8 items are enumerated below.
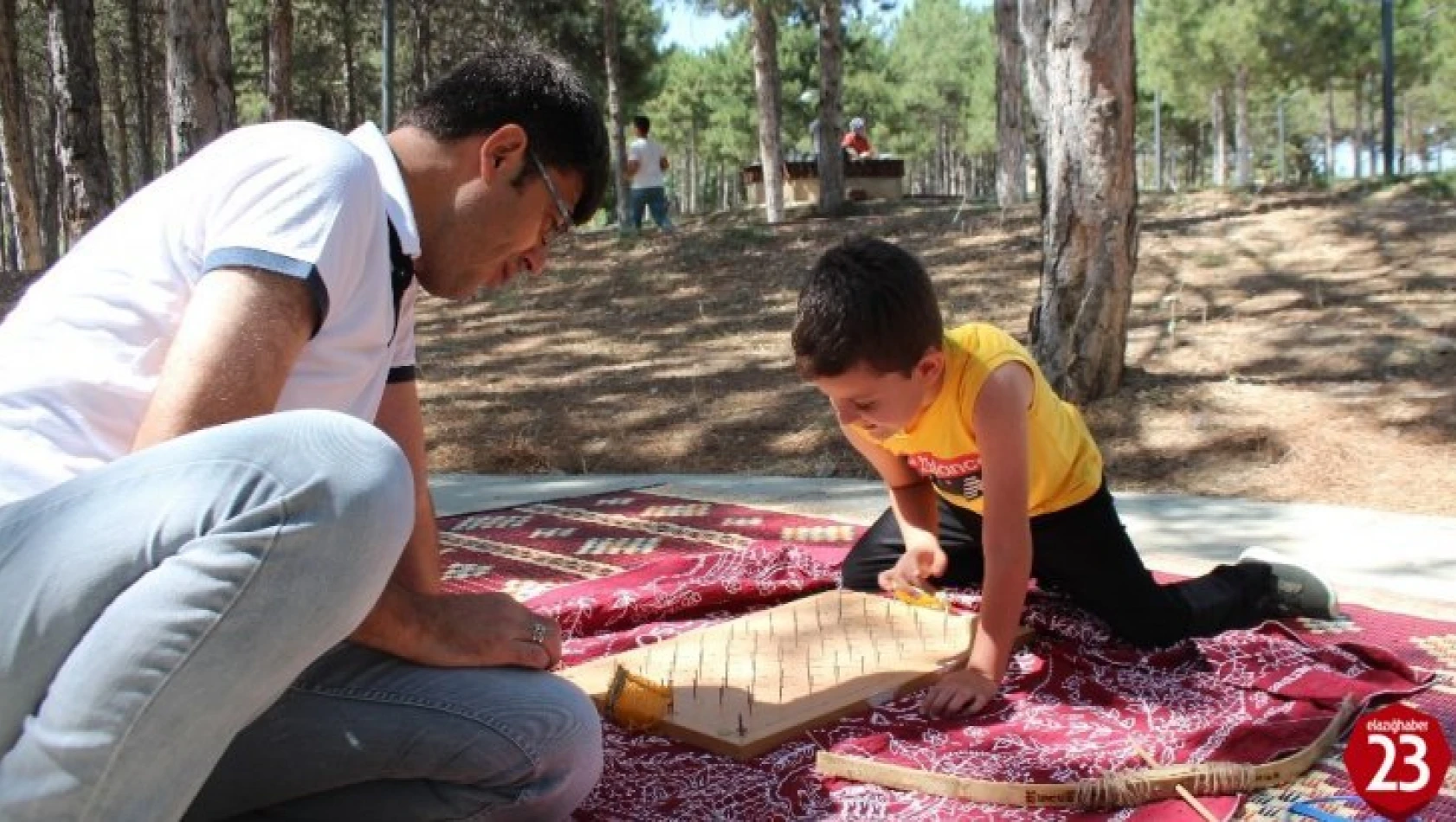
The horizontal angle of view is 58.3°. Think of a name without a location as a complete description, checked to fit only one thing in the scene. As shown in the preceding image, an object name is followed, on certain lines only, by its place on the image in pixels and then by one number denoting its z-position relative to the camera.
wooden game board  2.31
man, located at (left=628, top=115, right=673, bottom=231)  14.49
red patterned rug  2.04
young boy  2.44
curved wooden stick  1.96
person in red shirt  18.36
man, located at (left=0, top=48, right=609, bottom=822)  1.22
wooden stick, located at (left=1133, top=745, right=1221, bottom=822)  1.89
